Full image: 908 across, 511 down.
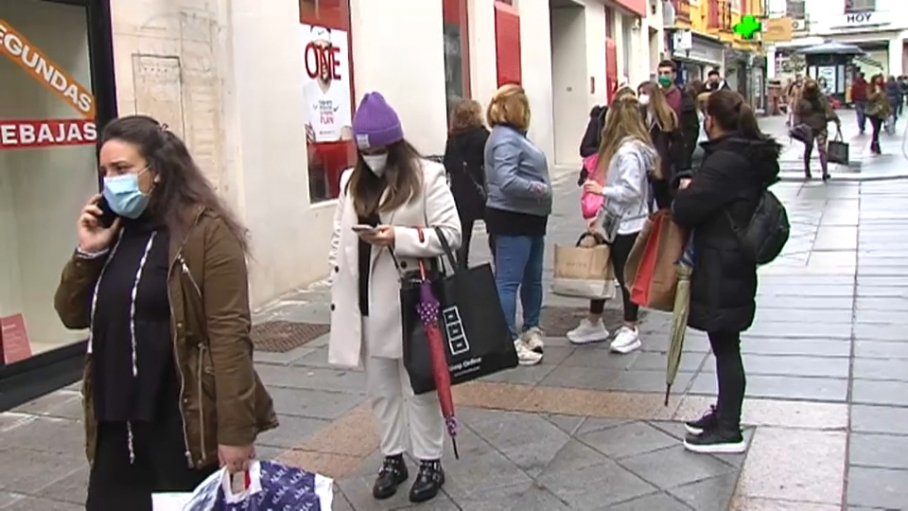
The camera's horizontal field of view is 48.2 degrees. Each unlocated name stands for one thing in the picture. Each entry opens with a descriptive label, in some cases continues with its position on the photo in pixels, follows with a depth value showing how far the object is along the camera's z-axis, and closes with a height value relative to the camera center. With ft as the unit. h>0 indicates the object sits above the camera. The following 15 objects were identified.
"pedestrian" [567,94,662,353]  21.52 -0.89
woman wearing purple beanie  13.96 -1.58
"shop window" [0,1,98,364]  22.12 +0.07
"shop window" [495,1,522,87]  52.26 +5.21
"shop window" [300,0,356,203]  33.37 +1.97
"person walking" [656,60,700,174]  35.12 +1.00
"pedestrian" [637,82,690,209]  27.14 +0.06
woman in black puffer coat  15.24 -1.32
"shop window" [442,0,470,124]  46.26 +4.35
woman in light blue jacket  20.99 -1.20
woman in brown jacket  9.50 -1.58
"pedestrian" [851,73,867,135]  95.32 +2.93
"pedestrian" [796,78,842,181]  56.24 +0.82
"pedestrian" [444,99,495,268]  27.89 -0.41
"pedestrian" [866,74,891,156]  76.74 +1.30
